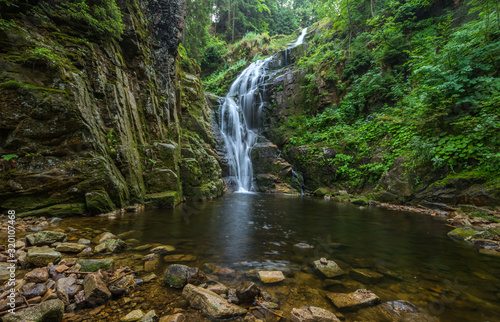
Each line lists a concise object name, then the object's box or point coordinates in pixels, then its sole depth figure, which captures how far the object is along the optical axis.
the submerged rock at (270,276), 2.52
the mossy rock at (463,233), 4.36
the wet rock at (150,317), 1.71
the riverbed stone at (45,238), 3.05
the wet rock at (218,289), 2.19
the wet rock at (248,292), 2.08
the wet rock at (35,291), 1.85
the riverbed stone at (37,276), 2.04
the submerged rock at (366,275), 2.64
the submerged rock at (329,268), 2.76
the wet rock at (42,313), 1.48
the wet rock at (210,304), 1.84
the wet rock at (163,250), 3.29
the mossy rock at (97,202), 5.29
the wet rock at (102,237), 3.51
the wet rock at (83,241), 3.36
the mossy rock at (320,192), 12.70
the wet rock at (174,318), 1.73
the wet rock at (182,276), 2.30
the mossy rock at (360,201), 9.49
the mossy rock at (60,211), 4.61
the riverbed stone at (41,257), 2.43
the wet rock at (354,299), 2.06
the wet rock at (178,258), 3.02
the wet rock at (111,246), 3.10
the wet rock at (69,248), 2.95
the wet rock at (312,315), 1.79
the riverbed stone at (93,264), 2.40
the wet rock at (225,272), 2.69
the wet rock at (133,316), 1.74
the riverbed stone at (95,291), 1.89
